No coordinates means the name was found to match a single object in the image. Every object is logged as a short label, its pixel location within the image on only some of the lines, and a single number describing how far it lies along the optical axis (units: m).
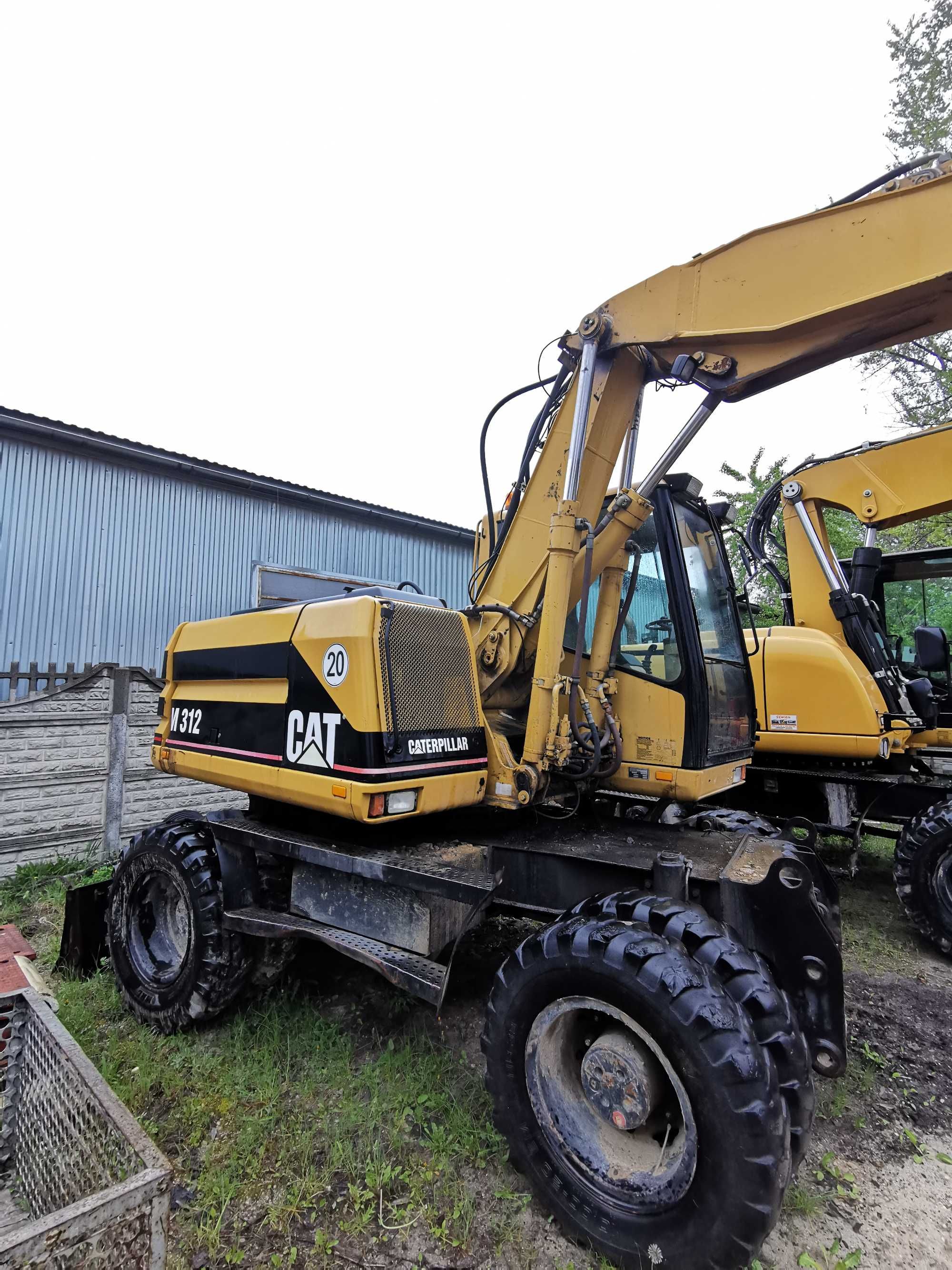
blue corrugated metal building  7.42
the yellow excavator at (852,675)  5.21
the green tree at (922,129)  12.44
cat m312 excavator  2.15
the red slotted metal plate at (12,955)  2.79
